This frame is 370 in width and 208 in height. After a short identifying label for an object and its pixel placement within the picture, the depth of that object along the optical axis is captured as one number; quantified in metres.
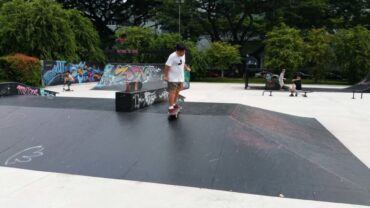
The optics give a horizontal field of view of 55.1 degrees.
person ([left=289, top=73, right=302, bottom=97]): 18.84
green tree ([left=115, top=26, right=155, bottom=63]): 35.41
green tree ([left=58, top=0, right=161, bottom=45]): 44.72
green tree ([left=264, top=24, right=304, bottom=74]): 28.53
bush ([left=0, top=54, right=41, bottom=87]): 23.04
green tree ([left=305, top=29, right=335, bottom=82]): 30.16
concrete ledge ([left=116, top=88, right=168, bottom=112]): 7.25
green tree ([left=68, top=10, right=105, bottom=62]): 32.84
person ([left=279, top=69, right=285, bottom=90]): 21.78
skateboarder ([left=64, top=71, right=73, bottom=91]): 21.46
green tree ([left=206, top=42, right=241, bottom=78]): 34.59
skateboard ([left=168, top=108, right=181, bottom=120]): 6.58
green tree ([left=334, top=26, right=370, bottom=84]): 29.28
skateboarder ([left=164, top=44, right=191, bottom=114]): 6.40
